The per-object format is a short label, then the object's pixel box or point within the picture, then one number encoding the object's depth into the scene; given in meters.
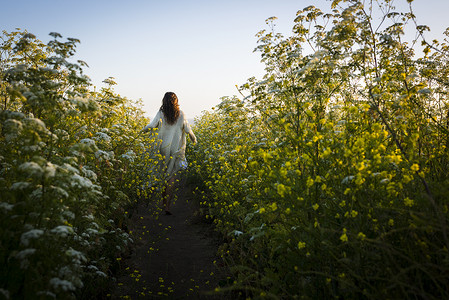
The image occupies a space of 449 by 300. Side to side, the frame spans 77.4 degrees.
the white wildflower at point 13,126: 1.91
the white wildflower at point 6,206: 1.84
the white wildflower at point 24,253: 1.72
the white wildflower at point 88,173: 2.60
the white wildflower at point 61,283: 1.77
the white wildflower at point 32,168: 1.81
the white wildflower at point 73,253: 1.99
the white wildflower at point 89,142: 2.49
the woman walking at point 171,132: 6.55
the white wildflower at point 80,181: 2.04
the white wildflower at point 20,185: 1.92
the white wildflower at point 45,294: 1.76
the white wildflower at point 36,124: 2.01
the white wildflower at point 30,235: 1.75
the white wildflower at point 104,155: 2.98
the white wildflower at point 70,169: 2.09
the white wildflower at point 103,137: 3.40
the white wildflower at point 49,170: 1.86
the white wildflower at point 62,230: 1.88
